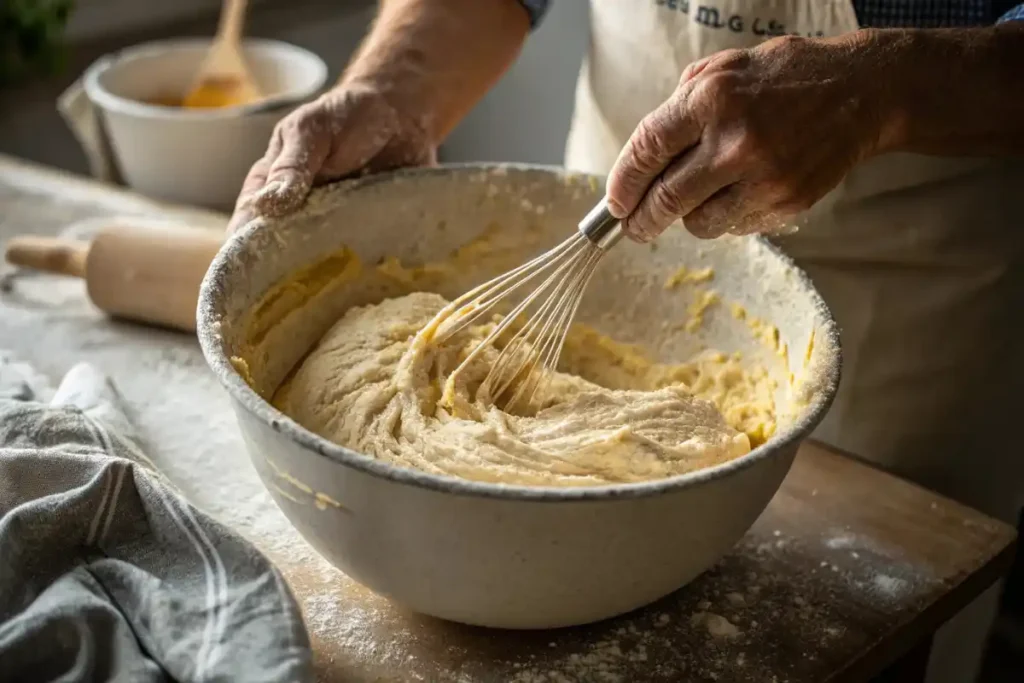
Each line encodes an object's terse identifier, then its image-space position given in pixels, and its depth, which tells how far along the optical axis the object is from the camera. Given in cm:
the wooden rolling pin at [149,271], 119
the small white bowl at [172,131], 152
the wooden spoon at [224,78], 172
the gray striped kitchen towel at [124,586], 67
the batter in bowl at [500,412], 80
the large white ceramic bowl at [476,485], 67
